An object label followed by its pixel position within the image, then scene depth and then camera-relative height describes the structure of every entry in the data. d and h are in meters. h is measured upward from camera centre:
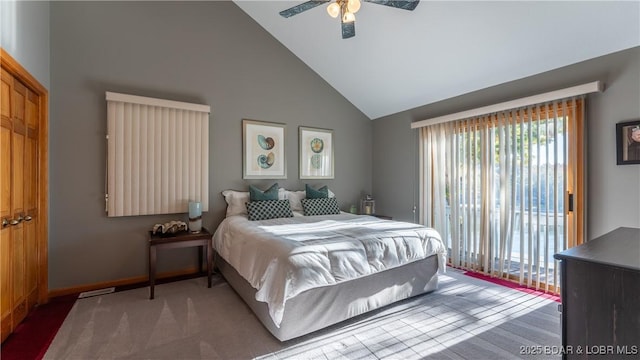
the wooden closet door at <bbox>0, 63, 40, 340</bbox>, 2.13 -0.18
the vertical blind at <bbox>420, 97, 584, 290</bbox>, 3.01 -0.11
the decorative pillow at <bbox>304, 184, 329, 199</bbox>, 4.39 -0.22
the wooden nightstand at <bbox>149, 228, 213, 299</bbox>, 2.89 -0.69
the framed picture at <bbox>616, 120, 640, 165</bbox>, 2.51 +0.34
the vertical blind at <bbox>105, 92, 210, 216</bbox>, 3.25 +0.32
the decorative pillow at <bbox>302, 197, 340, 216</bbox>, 4.13 -0.41
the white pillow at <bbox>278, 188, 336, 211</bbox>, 4.29 -0.29
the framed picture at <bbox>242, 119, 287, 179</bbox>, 4.15 +0.46
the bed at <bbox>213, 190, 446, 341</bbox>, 2.10 -0.77
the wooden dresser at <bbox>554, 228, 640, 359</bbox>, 1.14 -0.55
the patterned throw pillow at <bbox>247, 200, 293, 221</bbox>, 3.64 -0.40
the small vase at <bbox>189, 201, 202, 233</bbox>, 3.41 -0.46
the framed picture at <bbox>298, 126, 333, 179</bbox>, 4.70 +0.47
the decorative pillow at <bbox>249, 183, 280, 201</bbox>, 3.86 -0.20
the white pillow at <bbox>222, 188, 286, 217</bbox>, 3.86 -0.31
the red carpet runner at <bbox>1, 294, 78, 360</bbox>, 1.96 -1.23
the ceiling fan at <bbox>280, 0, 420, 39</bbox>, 2.32 +1.52
